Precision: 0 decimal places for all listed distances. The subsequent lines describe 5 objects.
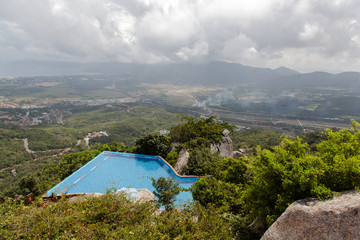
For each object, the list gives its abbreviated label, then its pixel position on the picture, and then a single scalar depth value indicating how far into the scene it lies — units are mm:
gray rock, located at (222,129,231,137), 17648
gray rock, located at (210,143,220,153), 15666
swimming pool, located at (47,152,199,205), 11359
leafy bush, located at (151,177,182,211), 7336
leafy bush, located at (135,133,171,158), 16156
